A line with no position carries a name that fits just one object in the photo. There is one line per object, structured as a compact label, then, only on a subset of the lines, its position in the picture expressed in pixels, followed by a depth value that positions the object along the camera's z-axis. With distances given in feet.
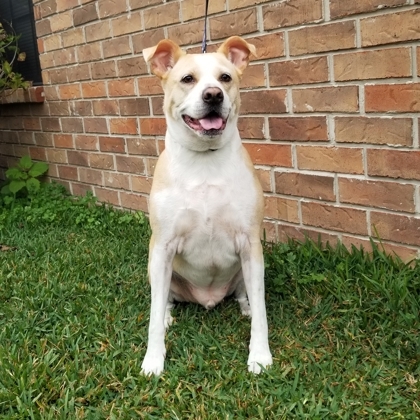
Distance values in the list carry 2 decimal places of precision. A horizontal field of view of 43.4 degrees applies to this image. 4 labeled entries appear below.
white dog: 7.53
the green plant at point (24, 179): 16.48
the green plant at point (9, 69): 15.85
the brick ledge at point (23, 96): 16.85
